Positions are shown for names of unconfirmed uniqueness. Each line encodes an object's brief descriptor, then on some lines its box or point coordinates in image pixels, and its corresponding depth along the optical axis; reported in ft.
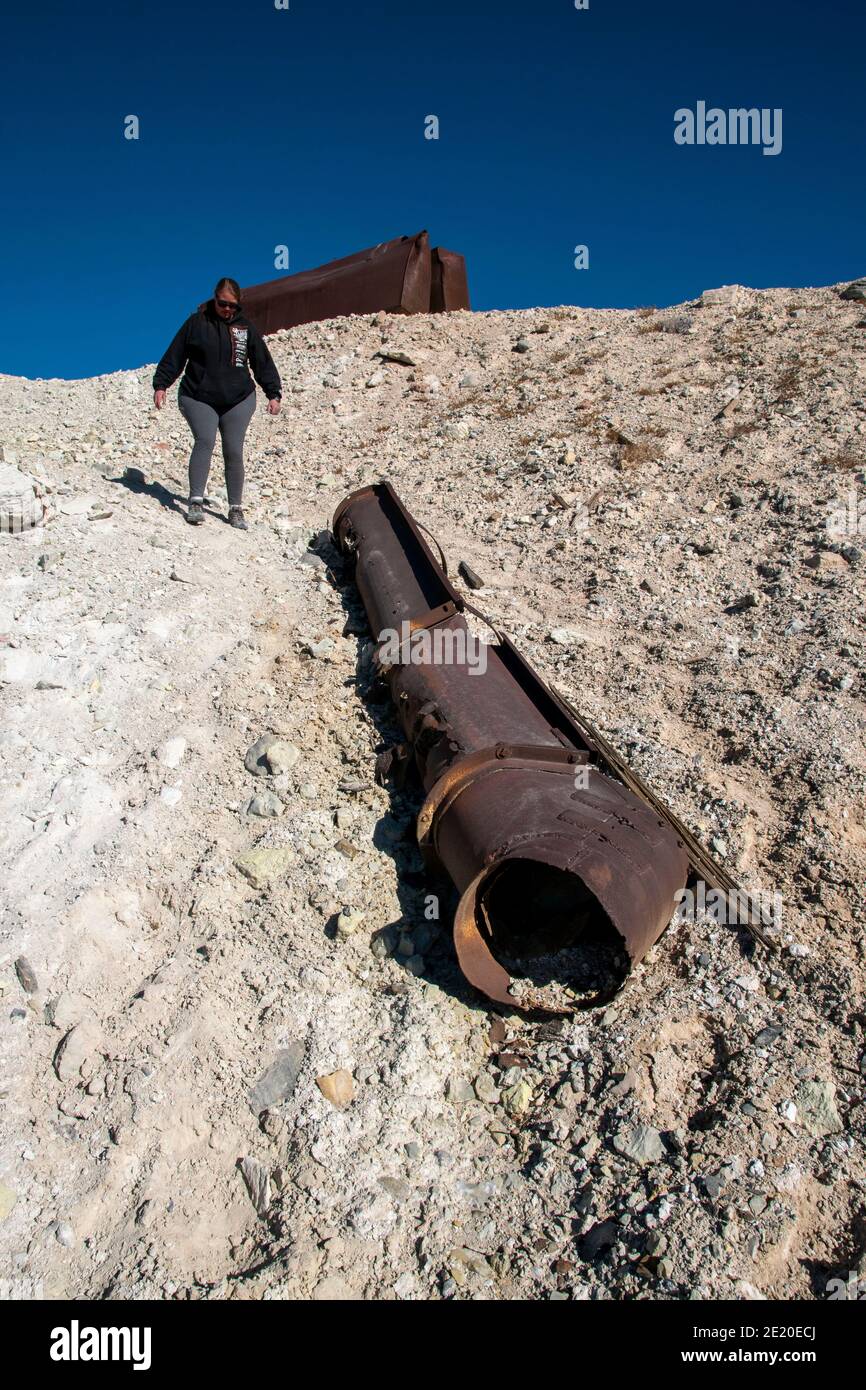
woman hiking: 18.29
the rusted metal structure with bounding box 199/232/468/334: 38.86
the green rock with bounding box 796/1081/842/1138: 7.68
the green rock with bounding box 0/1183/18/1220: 7.93
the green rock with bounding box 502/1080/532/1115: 8.54
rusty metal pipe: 8.84
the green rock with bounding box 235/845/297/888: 11.00
